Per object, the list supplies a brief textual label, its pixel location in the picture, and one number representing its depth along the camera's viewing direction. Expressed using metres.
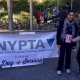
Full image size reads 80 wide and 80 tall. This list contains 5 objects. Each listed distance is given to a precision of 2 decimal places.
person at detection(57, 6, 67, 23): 4.59
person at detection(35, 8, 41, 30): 6.89
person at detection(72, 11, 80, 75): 2.23
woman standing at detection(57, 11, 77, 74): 2.24
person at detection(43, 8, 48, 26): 7.40
